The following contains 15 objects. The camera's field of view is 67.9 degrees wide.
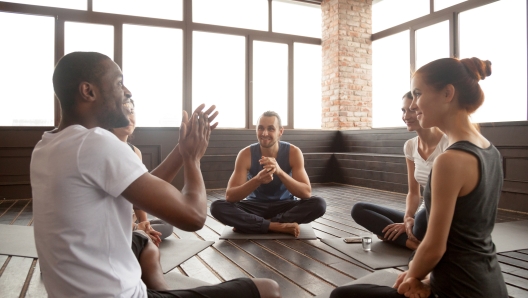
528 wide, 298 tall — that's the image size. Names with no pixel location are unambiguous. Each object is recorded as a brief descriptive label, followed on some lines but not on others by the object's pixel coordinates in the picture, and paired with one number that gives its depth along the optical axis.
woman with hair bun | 1.01
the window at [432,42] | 5.69
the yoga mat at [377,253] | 2.14
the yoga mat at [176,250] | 2.18
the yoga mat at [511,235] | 2.51
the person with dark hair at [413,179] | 2.25
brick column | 6.71
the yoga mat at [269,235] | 2.73
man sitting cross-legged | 2.77
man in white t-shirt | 0.80
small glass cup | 2.37
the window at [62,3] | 5.28
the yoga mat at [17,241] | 2.42
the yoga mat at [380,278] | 1.83
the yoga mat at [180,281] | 1.80
